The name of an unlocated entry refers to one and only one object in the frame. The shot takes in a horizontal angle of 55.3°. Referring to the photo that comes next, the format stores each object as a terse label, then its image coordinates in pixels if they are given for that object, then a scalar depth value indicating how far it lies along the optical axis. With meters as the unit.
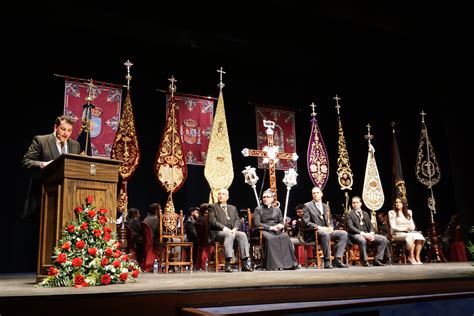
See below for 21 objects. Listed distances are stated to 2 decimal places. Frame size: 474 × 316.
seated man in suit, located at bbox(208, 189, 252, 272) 5.51
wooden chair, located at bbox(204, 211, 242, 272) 5.69
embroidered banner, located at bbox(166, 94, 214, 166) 7.47
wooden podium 2.98
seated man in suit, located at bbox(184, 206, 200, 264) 6.49
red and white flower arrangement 2.85
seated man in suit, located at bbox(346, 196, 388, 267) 6.34
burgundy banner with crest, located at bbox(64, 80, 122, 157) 6.75
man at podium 3.28
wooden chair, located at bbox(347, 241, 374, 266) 6.82
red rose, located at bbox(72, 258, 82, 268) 2.86
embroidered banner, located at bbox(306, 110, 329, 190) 8.09
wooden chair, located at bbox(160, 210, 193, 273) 5.66
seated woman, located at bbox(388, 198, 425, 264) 6.89
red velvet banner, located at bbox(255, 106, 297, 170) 8.14
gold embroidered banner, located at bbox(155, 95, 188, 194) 6.81
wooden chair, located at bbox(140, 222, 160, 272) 5.96
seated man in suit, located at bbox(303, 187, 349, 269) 6.01
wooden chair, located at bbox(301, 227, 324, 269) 6.07
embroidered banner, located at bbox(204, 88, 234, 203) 7.14
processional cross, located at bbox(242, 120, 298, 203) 7.07
